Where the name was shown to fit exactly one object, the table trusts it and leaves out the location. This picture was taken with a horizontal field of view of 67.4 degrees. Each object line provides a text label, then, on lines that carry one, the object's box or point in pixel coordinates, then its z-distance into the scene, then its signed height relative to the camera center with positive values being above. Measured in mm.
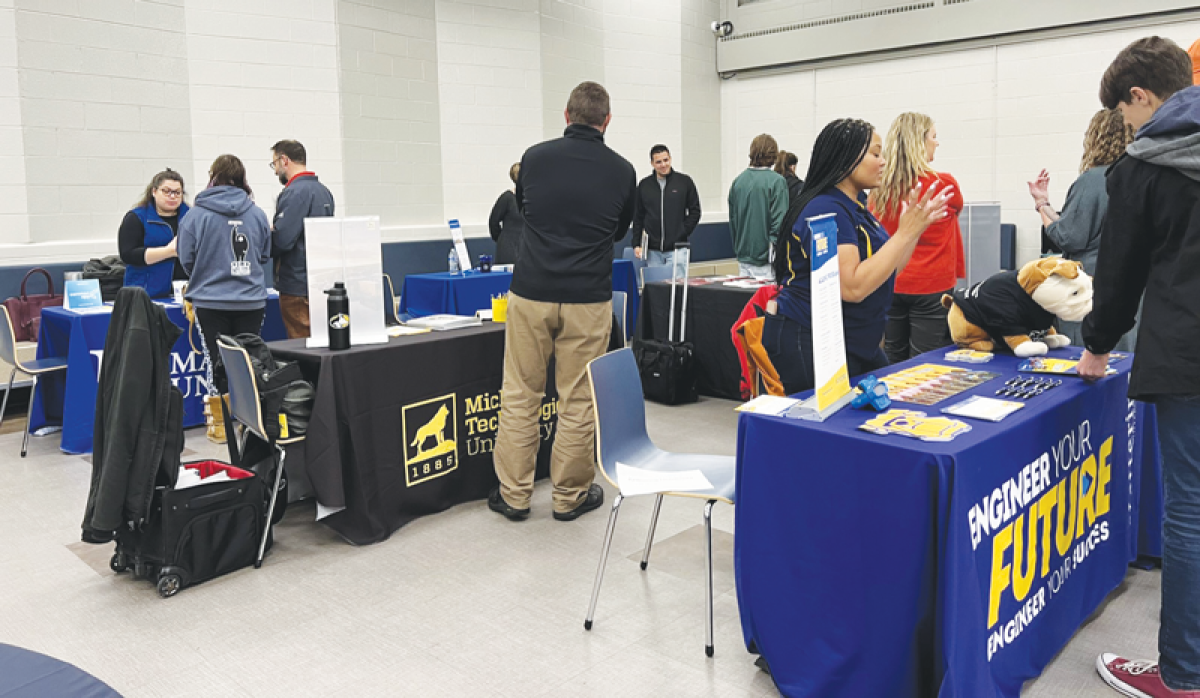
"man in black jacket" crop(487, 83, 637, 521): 3209 -143
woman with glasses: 4668 +147
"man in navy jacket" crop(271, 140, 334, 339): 4594 +193
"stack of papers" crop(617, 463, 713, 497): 2354 -618
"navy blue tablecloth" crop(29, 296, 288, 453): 4324 -536
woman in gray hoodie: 4082 +34
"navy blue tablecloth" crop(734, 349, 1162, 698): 1696 -619
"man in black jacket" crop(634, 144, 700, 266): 7113 +352
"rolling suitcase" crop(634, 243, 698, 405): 5105 -657
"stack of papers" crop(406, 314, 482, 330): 3592 -265
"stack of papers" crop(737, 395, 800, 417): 1979 -350
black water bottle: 3090 -201
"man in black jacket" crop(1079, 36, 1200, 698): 1781 -97
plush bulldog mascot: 2486 -178
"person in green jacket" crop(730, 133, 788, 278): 6277 +288
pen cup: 3707 -224
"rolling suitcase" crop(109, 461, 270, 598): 2732 -847
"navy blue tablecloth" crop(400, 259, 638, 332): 5910 -241
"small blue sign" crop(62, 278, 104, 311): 4594 -157
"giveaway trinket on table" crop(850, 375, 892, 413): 1978 -329
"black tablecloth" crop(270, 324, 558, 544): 3029 -603
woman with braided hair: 2150 -25
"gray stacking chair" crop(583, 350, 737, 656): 2443 -550
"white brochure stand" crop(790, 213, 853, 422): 1834 -163
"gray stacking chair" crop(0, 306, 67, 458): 4371 -477
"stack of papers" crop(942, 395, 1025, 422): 1930 -360
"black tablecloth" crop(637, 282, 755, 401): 5109 -446
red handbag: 4926 -258
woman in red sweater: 3258 -37
